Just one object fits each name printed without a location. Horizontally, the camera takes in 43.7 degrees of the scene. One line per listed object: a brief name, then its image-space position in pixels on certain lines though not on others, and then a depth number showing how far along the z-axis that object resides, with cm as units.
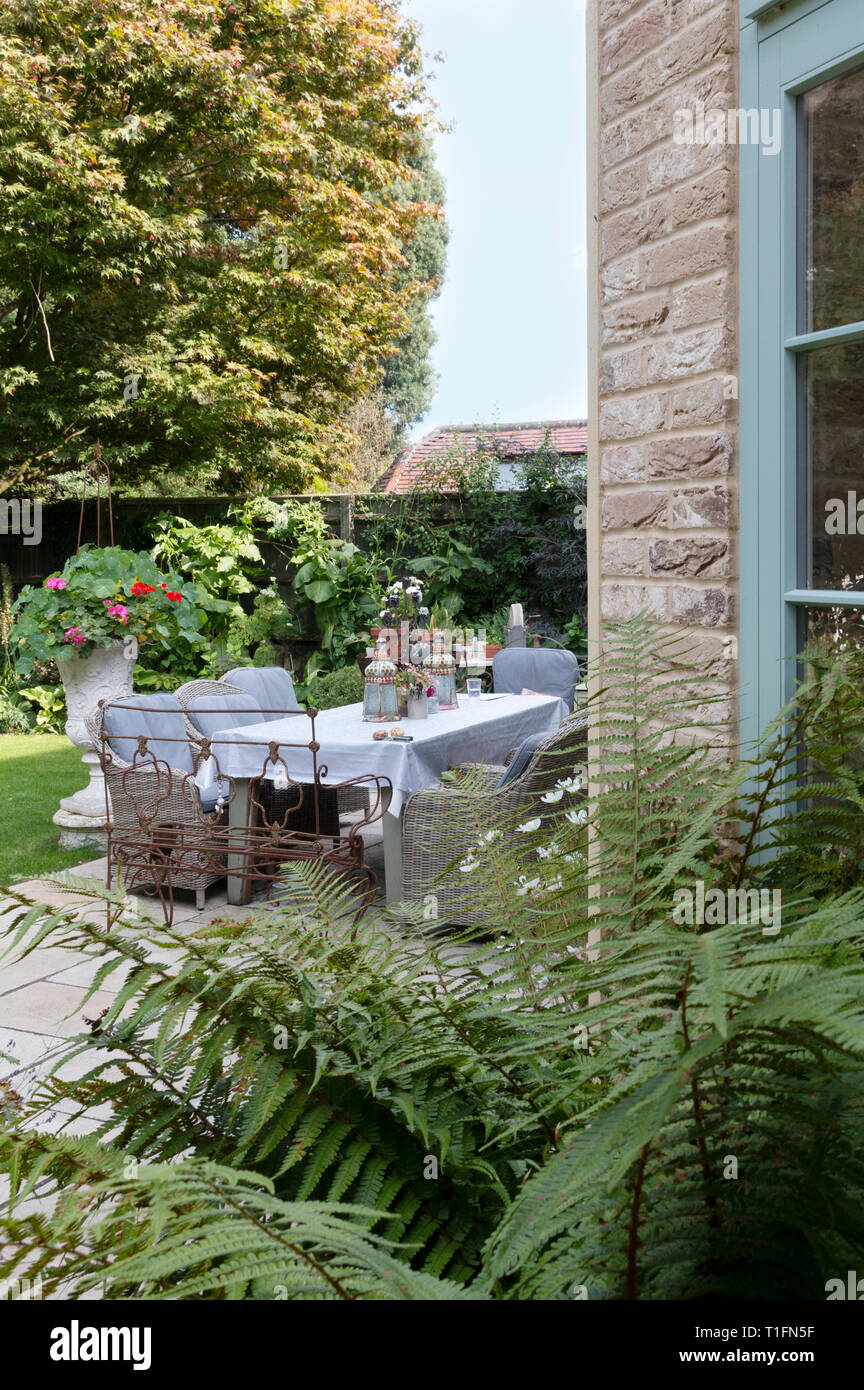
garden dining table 455
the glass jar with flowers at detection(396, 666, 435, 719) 520
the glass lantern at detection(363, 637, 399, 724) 514
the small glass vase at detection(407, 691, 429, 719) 521
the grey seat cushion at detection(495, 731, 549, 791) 407
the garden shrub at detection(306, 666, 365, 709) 802
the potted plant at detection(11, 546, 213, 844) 602
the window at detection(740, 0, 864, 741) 168
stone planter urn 604
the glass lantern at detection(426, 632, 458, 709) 561
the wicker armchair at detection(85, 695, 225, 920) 465
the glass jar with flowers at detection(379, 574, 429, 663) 554
